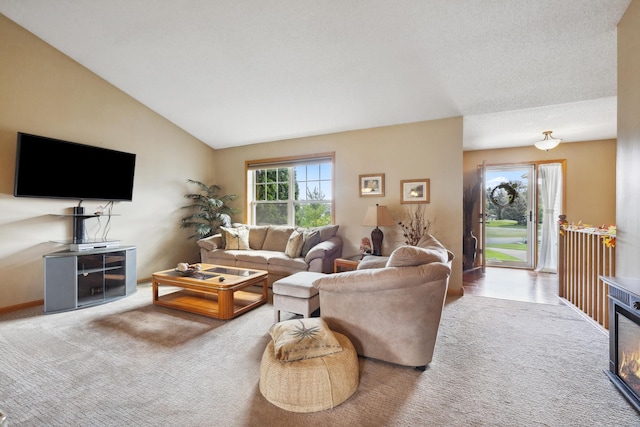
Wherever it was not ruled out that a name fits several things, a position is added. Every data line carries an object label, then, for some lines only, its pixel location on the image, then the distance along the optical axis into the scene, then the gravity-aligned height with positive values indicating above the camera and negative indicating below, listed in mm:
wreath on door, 5512 +397
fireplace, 1582 -768
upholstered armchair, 1800 -636
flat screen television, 3090 +524
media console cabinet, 3001 -782
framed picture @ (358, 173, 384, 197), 4258 +460
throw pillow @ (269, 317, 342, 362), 1598 -795
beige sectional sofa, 3811 -561
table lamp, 3750 -102
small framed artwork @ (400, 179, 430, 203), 3957 +345
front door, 5387 -30
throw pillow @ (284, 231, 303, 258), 4043 -494
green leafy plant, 4949 +28
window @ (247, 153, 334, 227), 4812 +416
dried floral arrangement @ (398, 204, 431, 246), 3957 -163
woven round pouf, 1514 -964
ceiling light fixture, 4102 +1093
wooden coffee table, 2805 -860
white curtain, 5125 +90
